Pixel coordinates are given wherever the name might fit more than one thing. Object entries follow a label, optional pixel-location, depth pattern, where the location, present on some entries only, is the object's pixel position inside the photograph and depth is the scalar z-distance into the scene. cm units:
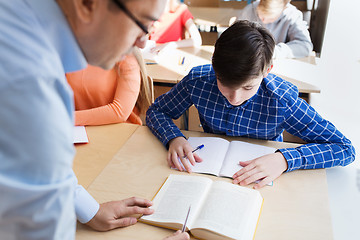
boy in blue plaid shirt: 120
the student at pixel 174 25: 304
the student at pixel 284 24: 255
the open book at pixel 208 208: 92
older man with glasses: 42
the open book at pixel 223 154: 120
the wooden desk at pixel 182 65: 215
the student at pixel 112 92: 158
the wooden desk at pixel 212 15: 379
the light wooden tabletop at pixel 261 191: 96
